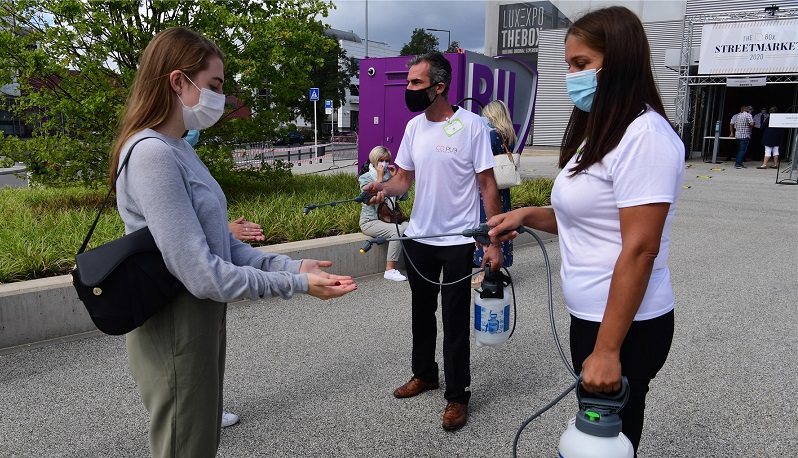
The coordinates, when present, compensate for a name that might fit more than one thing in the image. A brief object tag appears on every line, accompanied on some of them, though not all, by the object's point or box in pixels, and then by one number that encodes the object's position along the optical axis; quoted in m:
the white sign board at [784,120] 15.81
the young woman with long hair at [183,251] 1.73
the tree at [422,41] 56.71
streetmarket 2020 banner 18.23
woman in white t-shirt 1.67
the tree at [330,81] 47.41
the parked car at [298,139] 45.30
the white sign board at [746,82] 18.94
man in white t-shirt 3.33
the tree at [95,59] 7.45
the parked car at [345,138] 47.69
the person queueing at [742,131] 19.10
